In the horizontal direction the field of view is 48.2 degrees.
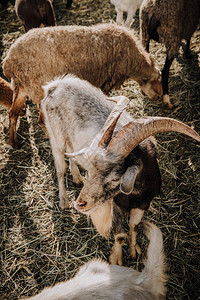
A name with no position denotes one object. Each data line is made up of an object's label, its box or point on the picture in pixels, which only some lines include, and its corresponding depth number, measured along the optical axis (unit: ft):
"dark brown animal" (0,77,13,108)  12.87
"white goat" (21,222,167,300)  5.26
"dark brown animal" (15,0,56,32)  15.17
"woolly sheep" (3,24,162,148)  10.49
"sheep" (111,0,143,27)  17.67
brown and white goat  6.03
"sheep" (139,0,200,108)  12.41
